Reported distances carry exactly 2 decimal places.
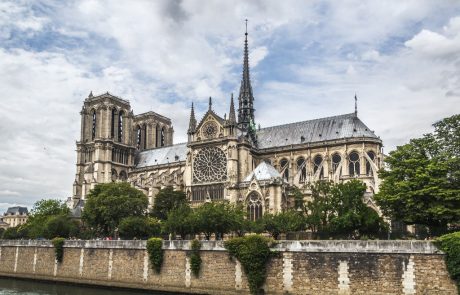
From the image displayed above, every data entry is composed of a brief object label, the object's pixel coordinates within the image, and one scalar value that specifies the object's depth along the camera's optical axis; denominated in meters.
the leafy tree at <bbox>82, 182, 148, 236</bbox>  57.88
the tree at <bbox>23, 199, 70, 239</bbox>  62.75
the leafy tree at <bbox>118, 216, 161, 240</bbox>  52.12
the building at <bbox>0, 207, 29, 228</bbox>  151.88
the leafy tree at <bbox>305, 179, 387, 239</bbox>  43.88
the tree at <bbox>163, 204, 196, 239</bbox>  48.90
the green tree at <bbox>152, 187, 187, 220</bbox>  67.31
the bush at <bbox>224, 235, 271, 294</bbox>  32.34
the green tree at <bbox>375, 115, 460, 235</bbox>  37.59
